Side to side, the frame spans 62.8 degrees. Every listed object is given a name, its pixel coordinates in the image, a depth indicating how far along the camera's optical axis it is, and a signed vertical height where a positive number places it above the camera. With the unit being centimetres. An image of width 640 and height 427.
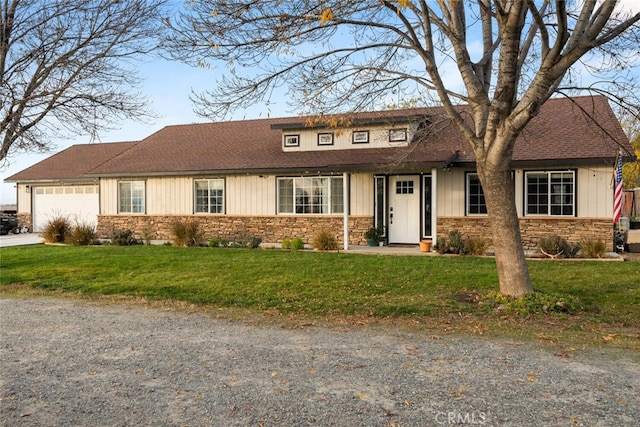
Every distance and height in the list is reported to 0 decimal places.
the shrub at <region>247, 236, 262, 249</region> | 1680 -92
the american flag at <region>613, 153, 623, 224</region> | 1301 +59
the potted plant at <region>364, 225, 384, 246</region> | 1639 -70
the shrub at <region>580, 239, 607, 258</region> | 1346 -97
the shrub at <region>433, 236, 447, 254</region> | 1460 -94
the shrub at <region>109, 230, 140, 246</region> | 1834 -85
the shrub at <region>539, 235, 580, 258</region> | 1366 -95
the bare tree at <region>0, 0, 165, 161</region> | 1139 +350
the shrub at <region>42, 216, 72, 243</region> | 1905 -64
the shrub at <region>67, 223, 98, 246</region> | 1861 -80
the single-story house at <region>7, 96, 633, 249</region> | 1486 +104
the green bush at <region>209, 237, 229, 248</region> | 1745 -98
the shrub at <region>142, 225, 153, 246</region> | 1872 -74
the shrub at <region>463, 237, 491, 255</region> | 1423 -92
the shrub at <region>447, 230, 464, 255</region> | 1441 -87
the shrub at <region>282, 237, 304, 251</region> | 1623 -96
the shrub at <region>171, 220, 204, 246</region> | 1759 -71
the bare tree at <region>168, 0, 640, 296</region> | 708 +220
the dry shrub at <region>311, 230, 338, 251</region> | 1586 -91
